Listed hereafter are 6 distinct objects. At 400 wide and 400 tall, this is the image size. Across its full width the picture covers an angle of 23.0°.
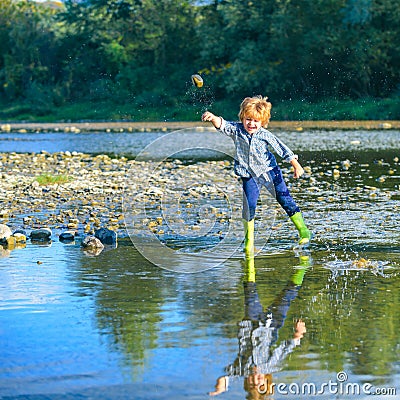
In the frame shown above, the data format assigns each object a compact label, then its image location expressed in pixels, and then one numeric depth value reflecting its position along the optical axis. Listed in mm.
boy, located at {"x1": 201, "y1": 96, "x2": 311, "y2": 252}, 9117
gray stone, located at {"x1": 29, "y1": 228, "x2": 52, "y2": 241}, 10516
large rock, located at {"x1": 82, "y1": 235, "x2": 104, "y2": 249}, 9922
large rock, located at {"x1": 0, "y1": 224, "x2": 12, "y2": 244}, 10281
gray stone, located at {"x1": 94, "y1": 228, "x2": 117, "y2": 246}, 10266
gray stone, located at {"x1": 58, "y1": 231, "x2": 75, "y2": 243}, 10470
